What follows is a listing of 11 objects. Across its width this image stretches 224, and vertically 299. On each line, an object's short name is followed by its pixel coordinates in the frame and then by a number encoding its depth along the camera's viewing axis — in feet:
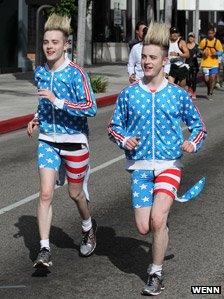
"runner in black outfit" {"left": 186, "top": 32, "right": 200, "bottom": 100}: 78.48
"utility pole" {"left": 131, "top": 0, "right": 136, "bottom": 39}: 152.25
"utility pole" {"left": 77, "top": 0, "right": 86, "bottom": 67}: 78.48
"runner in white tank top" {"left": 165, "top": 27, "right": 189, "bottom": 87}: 69.77
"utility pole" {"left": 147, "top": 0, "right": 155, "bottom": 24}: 159.53
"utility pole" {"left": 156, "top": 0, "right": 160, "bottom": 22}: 162.52
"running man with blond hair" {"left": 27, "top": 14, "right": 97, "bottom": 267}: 21.90
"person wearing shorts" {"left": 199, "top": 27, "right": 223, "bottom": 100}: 78.64
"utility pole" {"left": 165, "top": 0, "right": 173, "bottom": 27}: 112.27
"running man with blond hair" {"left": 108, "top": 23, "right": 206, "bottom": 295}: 19.98
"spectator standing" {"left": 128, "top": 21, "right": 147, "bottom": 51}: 51.05
